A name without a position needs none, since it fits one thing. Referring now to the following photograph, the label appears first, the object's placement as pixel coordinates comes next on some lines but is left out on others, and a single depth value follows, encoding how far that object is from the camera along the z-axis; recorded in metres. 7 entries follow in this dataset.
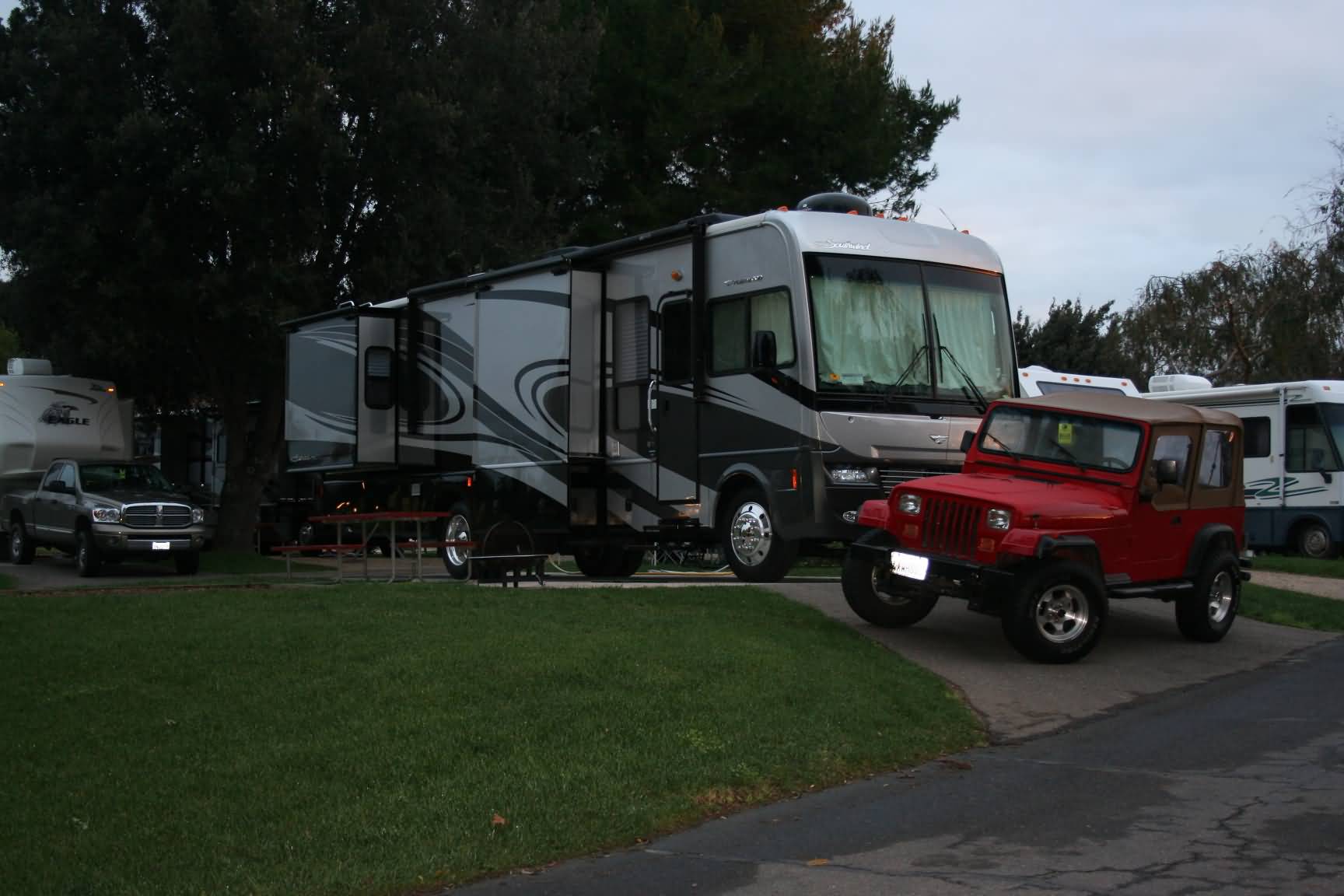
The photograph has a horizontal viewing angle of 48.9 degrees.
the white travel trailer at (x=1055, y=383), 24.39
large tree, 24.80
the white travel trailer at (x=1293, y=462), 25.23
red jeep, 11.52
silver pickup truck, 23.08
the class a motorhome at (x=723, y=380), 13.94
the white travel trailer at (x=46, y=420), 27.12
